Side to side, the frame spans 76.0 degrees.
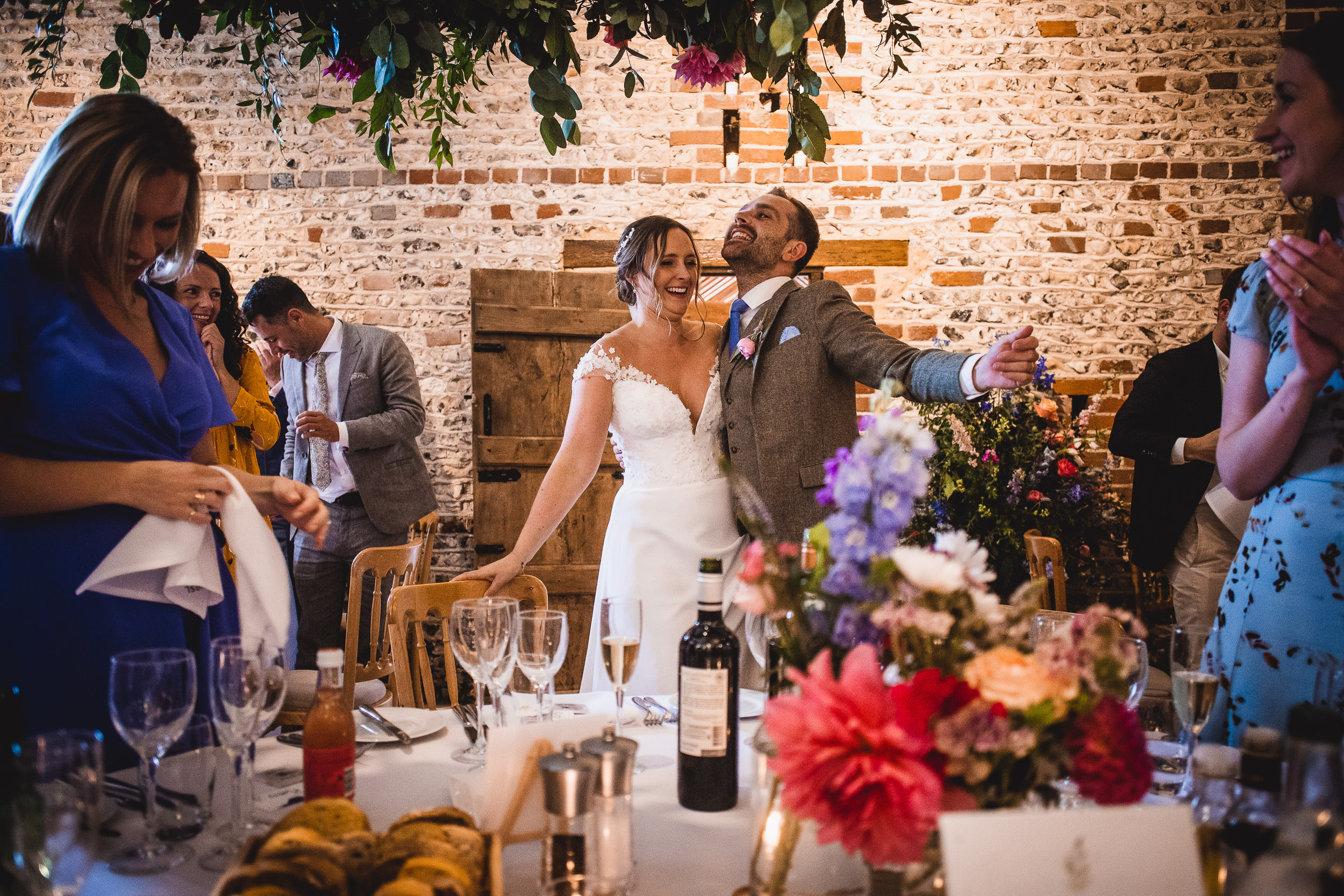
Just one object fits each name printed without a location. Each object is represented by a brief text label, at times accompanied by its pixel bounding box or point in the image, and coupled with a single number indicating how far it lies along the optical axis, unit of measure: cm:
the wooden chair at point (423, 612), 190
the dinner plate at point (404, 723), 132
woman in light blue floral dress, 124
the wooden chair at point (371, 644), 241
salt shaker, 84
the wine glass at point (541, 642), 121
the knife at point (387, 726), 131
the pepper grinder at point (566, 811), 83
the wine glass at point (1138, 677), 113
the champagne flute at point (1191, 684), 110
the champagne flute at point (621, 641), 121
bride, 238
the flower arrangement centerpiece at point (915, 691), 68
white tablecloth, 90
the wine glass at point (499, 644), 119
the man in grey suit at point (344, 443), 352
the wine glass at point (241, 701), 97
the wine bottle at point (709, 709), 102
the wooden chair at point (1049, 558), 262
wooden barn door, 374
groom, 227
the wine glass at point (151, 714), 93
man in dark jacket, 289
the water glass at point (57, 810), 72
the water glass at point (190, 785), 99
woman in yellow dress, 282
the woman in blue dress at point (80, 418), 126
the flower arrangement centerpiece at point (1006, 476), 328
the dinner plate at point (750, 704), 146
